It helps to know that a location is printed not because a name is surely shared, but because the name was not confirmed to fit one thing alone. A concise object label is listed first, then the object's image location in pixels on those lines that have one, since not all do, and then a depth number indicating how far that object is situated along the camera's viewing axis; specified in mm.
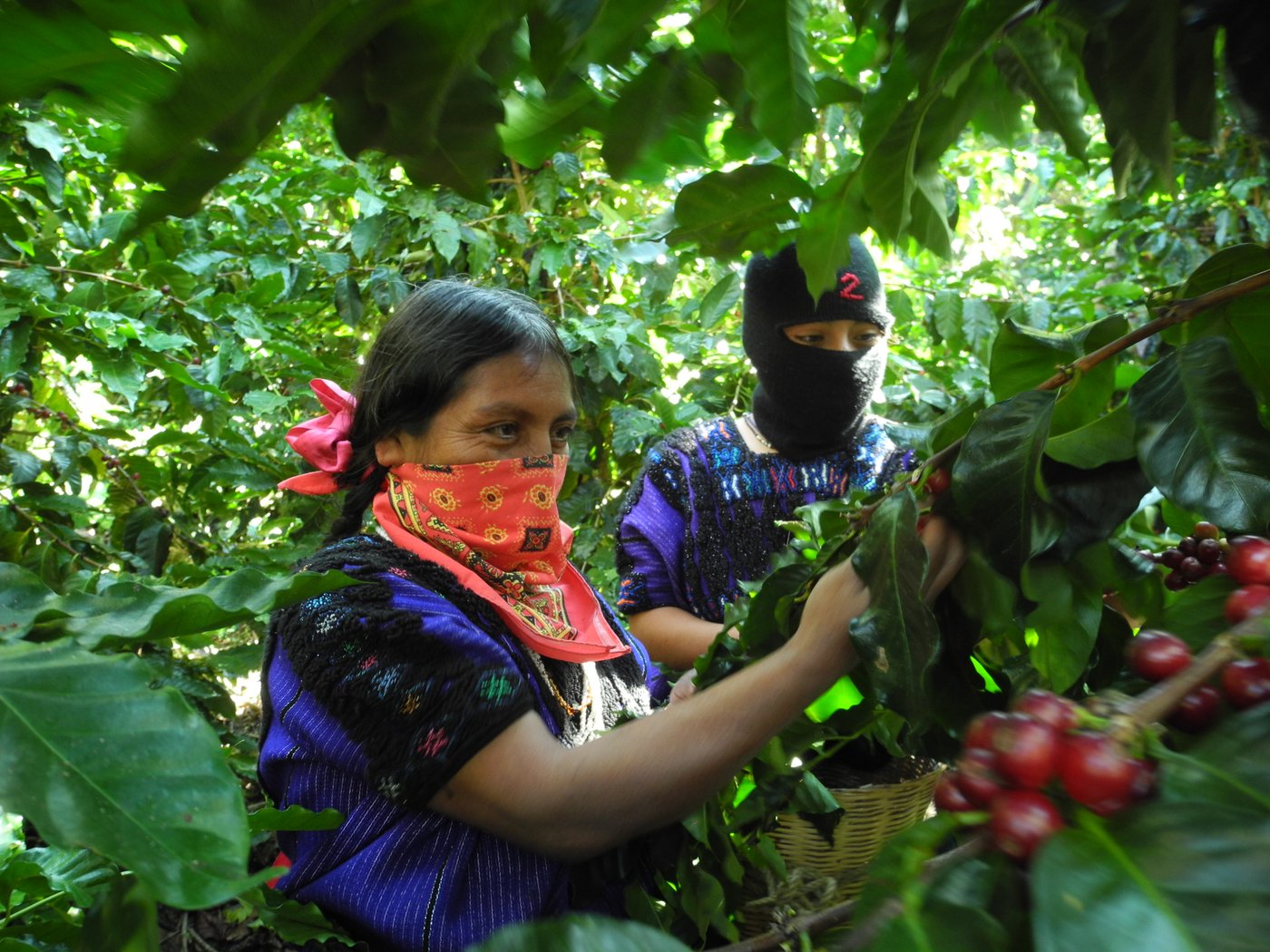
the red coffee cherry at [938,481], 794
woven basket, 1376
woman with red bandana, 1079
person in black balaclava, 2186
